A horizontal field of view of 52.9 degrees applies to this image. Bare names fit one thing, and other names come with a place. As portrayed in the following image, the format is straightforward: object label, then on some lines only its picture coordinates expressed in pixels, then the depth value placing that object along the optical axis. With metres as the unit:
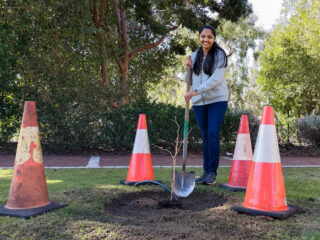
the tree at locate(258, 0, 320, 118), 18.94
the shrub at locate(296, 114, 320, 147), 11.30
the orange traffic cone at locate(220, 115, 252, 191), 4.07
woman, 4.21
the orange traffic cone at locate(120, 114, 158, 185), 4.32
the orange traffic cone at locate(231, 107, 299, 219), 2.91
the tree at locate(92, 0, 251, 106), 10.69
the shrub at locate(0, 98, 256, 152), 9.16
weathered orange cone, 2.95
